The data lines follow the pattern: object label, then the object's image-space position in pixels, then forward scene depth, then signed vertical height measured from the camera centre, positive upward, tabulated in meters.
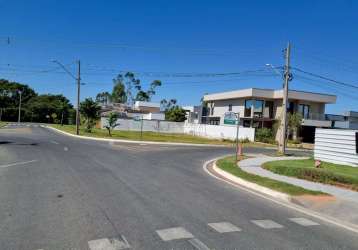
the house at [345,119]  47.89 +2.05
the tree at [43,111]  94.62 +1.78
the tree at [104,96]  132.10 +9.06
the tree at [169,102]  130.88 +8.08
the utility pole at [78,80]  39.16 +4.27
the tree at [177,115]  70.00 +1.79
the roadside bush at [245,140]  42.40 -1.56
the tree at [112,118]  42.16 +0.30
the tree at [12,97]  92.44 +5.40
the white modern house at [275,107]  48.28 +3.21
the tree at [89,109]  47.25 +1.40
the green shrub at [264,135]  43.77 -0.88
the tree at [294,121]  40.66 +1.00
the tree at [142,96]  121.88 +9.05
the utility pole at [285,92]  26.86 +2.88
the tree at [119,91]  120.81 +10.22
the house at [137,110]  75.50 +3.02
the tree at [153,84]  122.69 +13.58
